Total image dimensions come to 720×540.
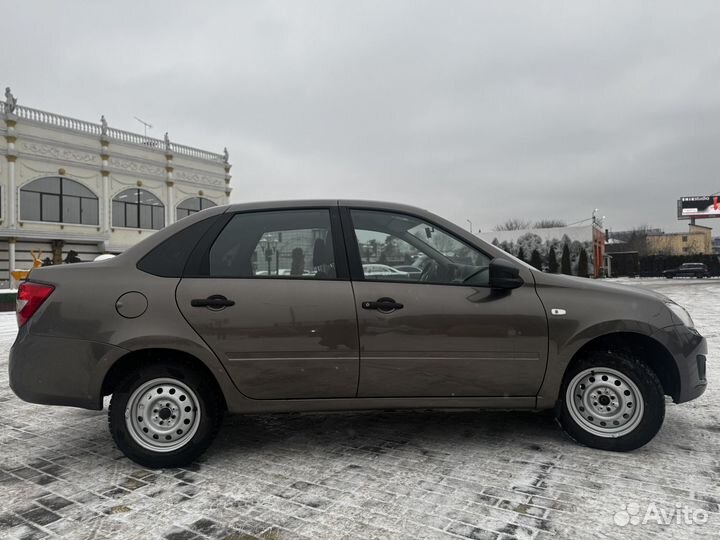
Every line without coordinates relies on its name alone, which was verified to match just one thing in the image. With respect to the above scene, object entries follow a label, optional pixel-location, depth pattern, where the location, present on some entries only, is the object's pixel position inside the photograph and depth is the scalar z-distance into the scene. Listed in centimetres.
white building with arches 2917
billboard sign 5372
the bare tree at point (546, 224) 8362
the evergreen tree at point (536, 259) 4344
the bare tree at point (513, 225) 8419
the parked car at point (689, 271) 4212
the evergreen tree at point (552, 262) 4288
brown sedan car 309
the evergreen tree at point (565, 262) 4225
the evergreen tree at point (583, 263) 4275
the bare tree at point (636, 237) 8038
